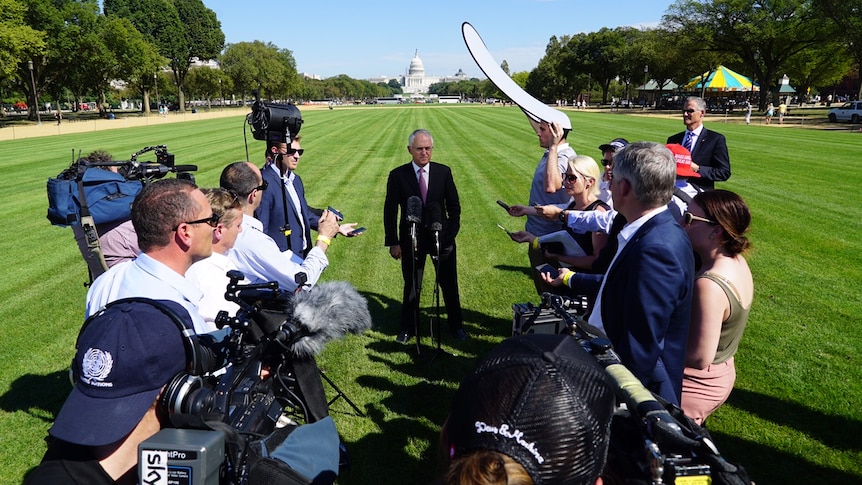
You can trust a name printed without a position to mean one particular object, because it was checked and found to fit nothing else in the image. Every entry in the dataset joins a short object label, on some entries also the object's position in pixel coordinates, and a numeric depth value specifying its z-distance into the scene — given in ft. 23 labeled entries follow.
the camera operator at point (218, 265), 11.12
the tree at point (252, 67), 296.92
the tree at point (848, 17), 129.29
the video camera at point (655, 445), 4.37
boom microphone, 8.98
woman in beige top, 9.78
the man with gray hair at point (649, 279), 8.01
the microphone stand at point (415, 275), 16.65
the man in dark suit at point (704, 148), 22.99
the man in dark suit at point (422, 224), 18.74
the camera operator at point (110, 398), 6.00
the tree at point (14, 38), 128.57
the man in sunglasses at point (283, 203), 17.16
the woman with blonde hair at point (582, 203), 15.15
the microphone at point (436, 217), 17.07
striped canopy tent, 187.42
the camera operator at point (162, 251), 7.64
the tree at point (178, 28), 234.38
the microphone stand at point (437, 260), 17.06
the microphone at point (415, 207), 16.71
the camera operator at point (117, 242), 14.90
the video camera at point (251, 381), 5.64
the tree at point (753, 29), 159.74
